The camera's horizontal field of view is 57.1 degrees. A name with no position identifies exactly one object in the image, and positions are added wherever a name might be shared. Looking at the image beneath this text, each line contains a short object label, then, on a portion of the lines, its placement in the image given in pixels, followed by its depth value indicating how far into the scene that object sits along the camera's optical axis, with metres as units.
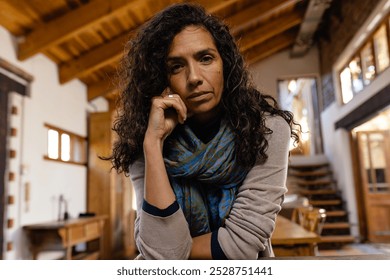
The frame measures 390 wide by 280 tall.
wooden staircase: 3.91
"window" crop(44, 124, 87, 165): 2.75
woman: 0.49
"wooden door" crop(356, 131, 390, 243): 3.94
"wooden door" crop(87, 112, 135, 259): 3.42
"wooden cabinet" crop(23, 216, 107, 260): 2.34
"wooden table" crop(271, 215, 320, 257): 1.17
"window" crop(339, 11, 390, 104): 2.82
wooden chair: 1.47
